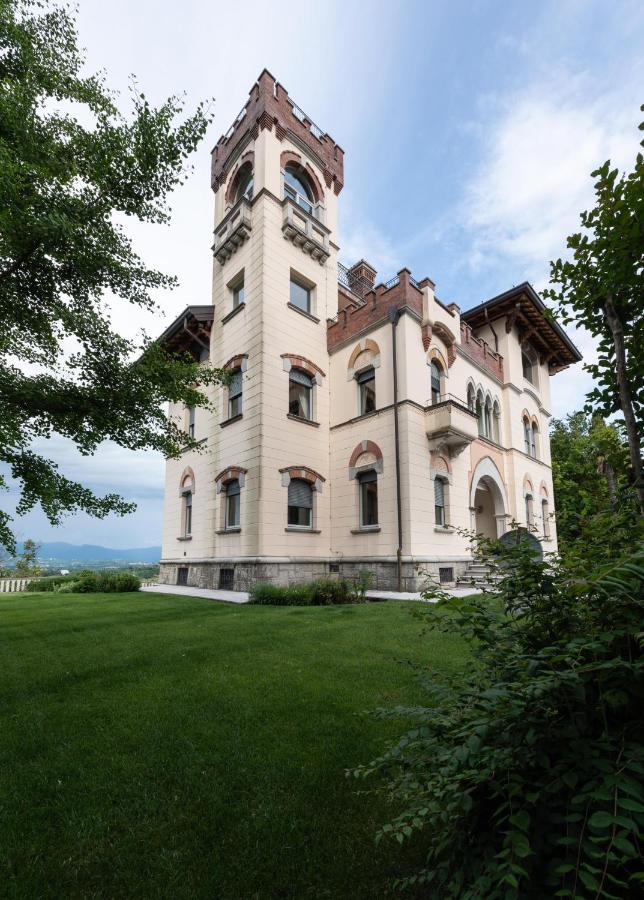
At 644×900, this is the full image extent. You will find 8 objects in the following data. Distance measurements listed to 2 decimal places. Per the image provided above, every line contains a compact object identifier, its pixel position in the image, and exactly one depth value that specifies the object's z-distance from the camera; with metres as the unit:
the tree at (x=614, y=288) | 2.73
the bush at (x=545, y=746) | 1.26
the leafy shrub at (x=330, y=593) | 11.16
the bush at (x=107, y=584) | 16.12
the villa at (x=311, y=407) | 13.98
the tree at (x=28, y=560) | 27.64
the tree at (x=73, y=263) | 6.98
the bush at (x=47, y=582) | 18.06
